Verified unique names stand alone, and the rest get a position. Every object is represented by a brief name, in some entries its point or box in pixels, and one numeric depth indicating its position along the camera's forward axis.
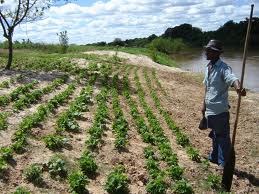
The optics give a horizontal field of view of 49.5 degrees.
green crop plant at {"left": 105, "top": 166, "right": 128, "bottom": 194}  4.62
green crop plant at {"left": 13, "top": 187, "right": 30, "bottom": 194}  4.26
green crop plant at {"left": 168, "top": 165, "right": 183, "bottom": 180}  5.10
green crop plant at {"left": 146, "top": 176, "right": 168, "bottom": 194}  4.63
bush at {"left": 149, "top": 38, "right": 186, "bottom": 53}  46.03
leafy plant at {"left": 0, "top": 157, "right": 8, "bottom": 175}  4.76
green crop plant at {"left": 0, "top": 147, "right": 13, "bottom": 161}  5.05
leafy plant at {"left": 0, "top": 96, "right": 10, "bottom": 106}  7.70
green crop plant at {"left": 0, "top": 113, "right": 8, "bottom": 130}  6.10
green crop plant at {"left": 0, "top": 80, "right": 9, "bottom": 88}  9.38
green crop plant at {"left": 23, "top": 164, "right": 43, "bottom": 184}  4.71
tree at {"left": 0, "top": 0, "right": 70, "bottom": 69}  12.97
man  5.19
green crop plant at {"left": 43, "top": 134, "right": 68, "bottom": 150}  5.63
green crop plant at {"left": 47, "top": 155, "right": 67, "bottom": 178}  4.90
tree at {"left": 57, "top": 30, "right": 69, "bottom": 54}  29.35
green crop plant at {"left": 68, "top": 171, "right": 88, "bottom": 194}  4.54
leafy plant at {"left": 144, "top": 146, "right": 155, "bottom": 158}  5.71
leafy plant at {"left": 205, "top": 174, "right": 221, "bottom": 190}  5.03
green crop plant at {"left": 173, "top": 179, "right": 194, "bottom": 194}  4.70
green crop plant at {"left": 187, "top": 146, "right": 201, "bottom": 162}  5.77
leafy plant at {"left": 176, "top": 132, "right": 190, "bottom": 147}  6.53
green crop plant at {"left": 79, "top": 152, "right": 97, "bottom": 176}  5.05
